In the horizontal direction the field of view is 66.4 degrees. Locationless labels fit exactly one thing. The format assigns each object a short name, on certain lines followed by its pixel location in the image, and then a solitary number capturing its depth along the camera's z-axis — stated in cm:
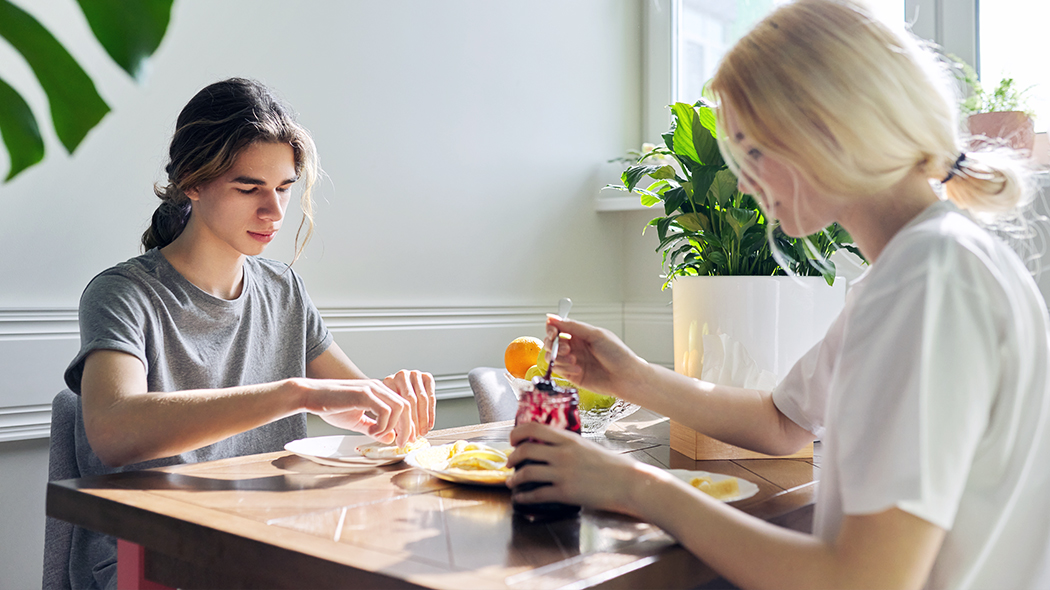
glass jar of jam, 88
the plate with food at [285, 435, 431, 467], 112
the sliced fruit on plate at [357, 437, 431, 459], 114
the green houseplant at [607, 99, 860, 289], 130
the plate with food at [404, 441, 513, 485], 98
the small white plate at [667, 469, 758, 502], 97
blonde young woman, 66
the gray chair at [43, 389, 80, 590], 130
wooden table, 69
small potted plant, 208
